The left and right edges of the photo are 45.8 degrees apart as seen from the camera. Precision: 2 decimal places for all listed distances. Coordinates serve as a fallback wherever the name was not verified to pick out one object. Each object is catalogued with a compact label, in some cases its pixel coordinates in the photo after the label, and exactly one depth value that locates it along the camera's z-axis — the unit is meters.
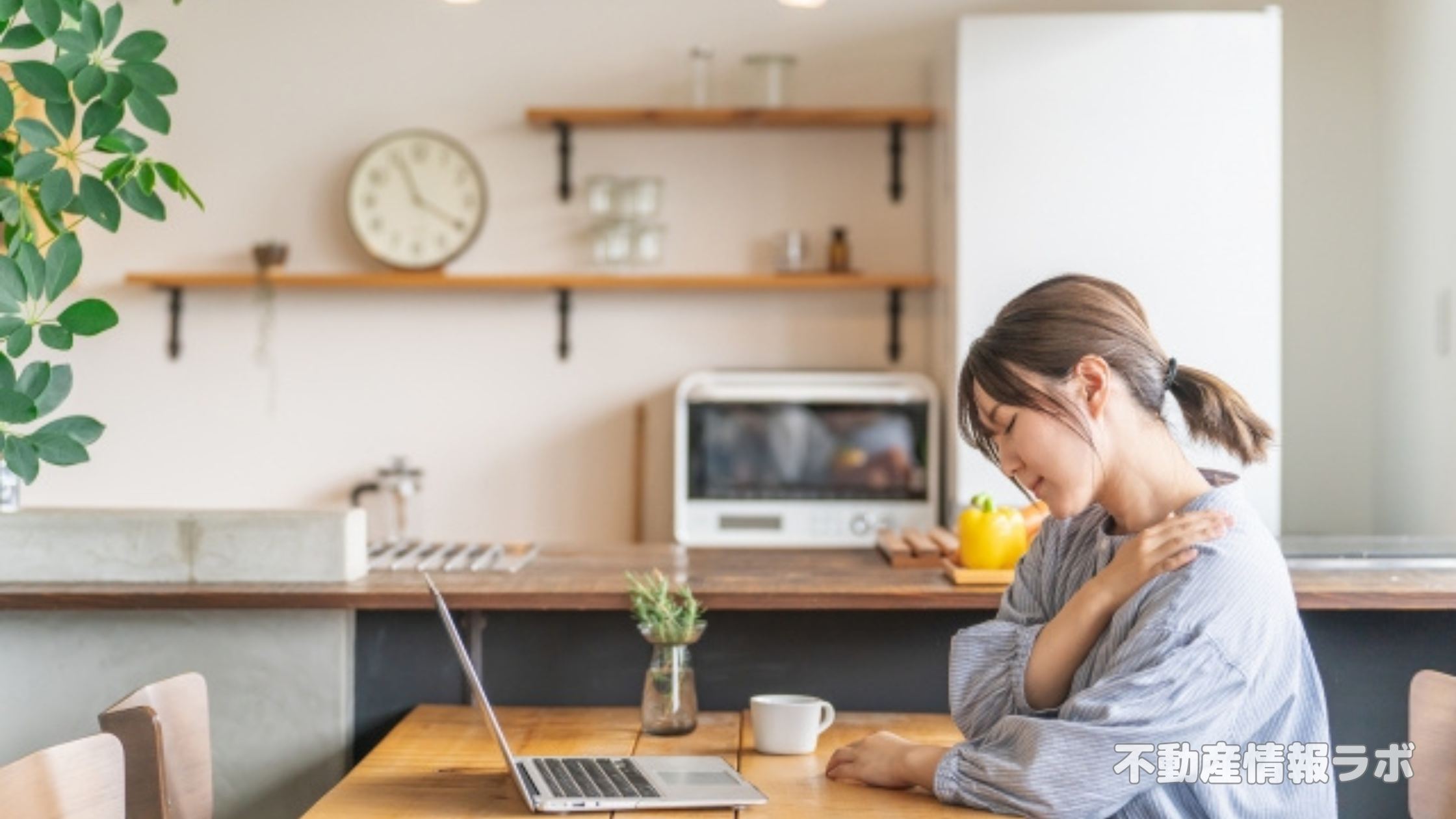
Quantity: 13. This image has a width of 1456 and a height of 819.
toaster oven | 4.36
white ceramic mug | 2.31
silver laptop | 1.97
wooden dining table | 2.01
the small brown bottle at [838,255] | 4.63
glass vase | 2.43
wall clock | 4.67
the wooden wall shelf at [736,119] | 4.55
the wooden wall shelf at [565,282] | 4.54
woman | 1.80
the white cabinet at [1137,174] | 4.06
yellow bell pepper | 2.79
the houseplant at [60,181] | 2.36
